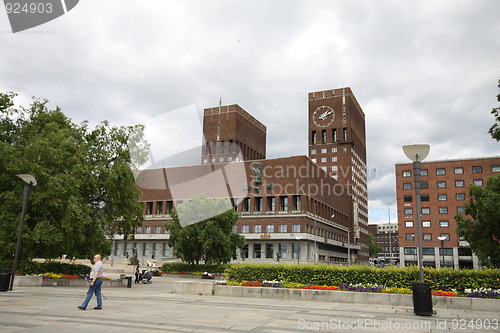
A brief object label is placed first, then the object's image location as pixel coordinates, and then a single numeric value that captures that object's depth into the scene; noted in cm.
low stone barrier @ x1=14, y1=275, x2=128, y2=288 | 2291
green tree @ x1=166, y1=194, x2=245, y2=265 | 4741
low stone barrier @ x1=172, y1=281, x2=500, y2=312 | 1523
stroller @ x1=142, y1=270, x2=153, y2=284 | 3389
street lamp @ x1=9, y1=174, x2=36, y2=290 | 1888
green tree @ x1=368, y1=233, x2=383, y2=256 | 16351
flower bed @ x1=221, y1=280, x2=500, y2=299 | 1576
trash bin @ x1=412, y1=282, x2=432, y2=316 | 1284
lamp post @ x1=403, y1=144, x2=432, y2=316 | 1285
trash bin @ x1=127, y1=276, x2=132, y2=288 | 2701
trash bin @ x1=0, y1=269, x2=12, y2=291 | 1823
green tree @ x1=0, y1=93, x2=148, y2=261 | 2386
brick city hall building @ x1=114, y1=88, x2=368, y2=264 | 7725
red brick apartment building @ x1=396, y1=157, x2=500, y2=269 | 8619
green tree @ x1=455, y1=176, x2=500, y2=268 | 3512
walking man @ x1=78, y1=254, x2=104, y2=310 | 1251
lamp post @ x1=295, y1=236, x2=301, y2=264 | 7438
